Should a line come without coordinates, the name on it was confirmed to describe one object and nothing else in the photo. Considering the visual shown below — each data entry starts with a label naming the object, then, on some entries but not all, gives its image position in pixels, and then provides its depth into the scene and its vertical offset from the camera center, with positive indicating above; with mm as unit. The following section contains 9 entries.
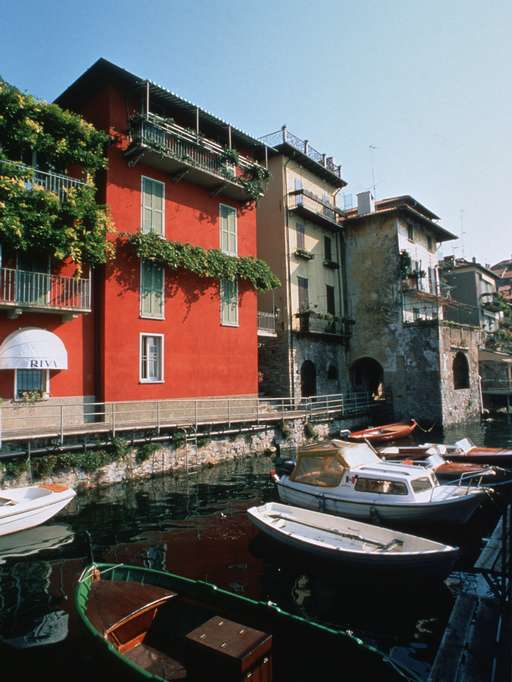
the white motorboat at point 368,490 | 10906 -2870
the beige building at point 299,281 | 27250 +6380
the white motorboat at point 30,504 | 10547 -2809
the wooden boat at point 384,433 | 22275 -2812
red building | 17531 +4575
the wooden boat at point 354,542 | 8125 -3217
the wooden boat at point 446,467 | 13359 -2937
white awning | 14539 +1219
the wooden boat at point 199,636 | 4914 -3067
